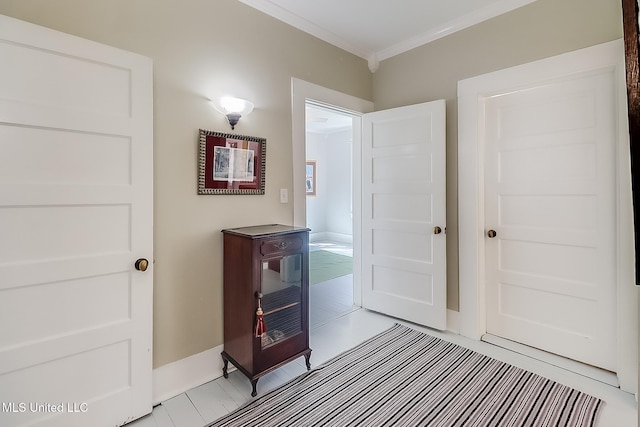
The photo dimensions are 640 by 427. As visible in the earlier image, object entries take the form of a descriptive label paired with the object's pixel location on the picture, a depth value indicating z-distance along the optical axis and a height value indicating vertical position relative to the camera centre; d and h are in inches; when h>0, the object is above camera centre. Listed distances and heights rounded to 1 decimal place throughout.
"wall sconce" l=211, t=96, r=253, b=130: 82.6 +29.6
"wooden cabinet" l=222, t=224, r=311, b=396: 75.2 -21.3
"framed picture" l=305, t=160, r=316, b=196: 301.0 +36.9
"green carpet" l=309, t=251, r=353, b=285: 181.8 -33.8
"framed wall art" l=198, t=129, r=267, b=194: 81.4 +14.5
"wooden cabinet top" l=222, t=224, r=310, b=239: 75.7 -4.1
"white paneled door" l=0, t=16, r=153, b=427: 55.1 -2.7
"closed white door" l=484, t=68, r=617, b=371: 82.9 -0.6
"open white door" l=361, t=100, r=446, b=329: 107.6 +0.6
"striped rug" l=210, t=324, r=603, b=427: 67.8 -44.6
